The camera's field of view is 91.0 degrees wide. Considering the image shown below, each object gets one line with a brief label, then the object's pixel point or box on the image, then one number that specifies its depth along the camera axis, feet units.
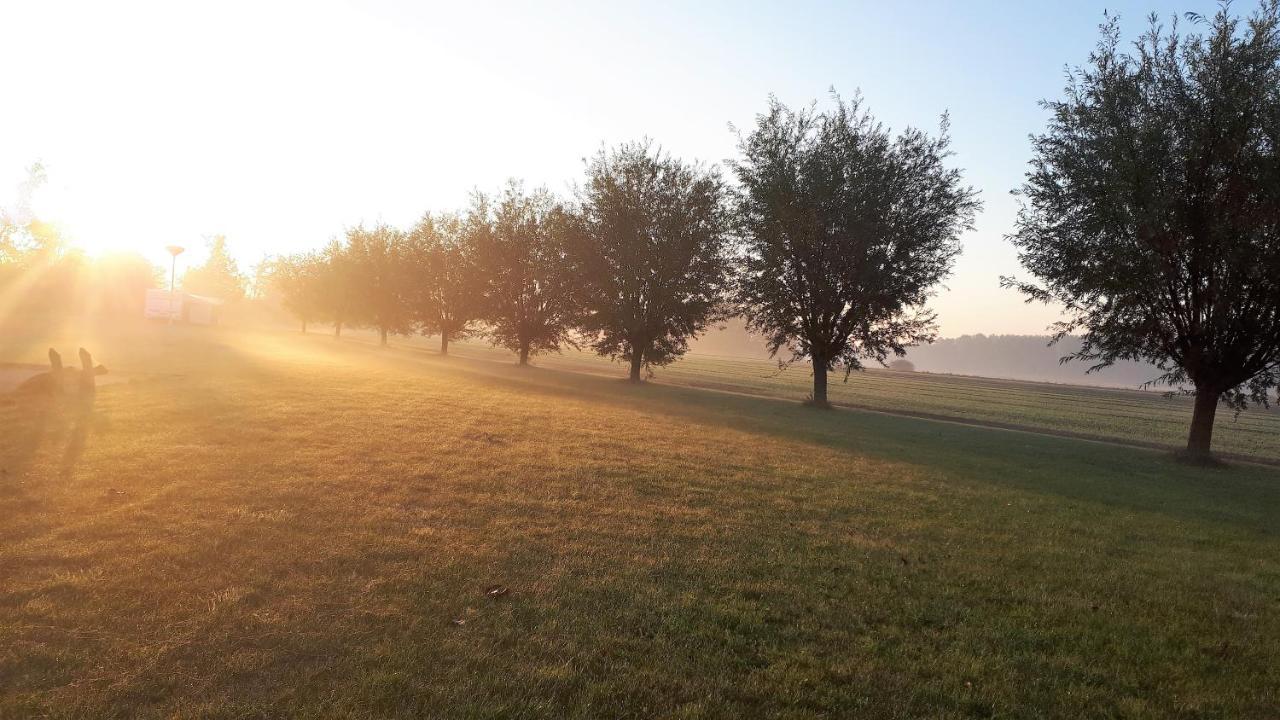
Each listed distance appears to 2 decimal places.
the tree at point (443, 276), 150.41
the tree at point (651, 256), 107.14
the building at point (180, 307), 238.27
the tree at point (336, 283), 206.59
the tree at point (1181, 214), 53.16
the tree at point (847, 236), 85.56
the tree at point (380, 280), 184.24
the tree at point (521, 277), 133.69
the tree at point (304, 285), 228.63
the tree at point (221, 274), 391.24
